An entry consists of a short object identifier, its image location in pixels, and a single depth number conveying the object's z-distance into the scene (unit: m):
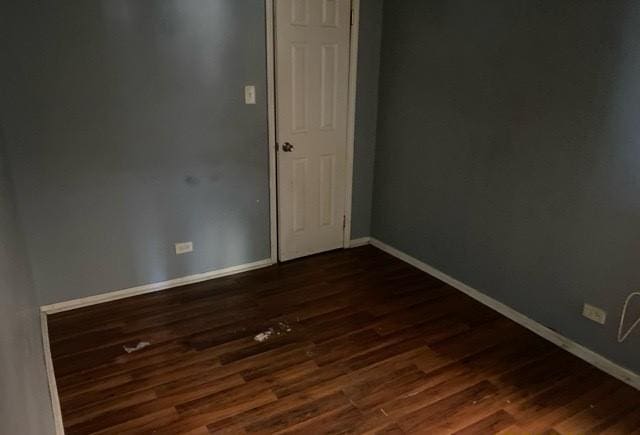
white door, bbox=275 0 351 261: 3.42
